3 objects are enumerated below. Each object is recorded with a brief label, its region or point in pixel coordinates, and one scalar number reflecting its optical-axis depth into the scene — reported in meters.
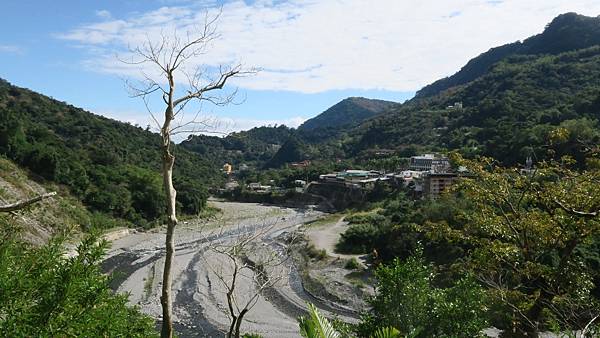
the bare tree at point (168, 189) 5.93
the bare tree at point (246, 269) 24.36
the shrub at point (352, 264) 30.69
